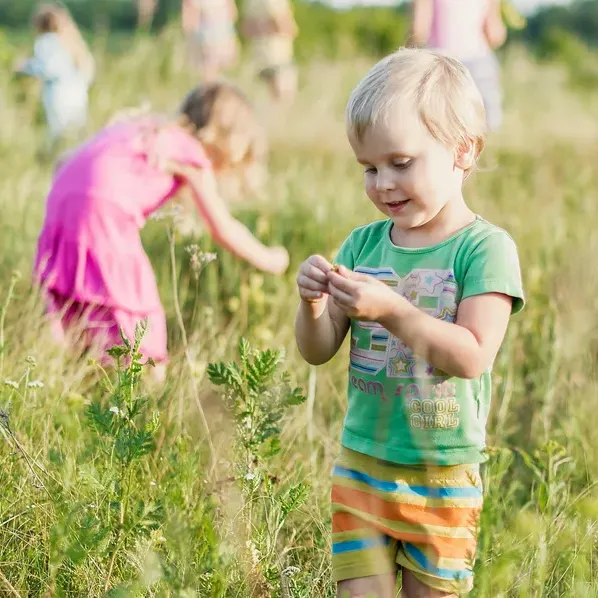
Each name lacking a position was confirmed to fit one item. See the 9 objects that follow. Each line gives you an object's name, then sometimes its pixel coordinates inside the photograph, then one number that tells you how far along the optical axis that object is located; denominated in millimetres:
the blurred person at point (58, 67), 7734
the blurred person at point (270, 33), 10062
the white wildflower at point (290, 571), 1759
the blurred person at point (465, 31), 6395
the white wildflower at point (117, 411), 1707
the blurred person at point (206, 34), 9202
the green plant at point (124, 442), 1690
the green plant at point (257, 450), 1760
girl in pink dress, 3385
